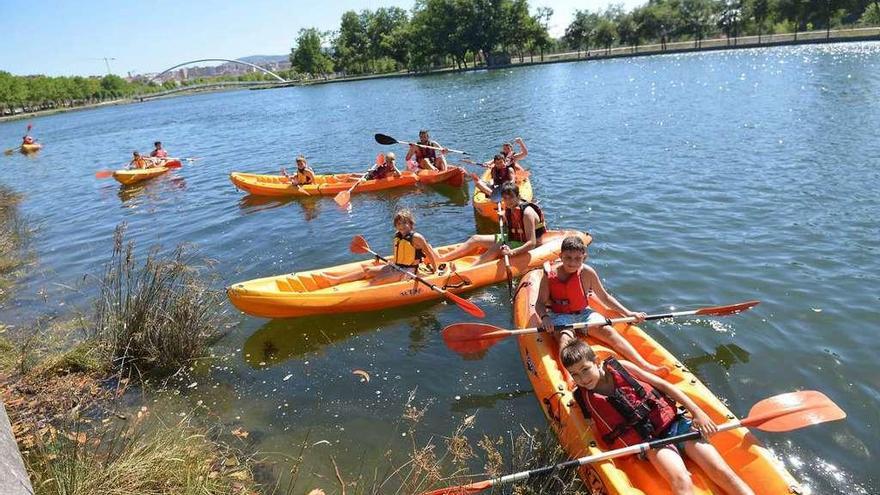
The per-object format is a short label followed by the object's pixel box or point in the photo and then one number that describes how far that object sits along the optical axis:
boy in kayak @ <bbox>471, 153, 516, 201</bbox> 11.05
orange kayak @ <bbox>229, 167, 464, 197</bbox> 13.71
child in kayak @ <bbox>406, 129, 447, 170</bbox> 14.33
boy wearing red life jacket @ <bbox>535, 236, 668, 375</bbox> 5.36
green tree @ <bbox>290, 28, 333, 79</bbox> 97.81
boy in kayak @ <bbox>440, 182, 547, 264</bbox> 7.50
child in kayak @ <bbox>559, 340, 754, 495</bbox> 3.72
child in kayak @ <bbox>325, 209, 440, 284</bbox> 7.18
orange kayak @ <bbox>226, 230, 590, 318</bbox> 6.74
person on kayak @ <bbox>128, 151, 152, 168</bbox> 18.17
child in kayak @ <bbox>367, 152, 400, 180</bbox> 13.92
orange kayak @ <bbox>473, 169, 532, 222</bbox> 10.33
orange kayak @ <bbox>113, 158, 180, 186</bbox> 16.95
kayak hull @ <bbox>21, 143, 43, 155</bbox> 30.94
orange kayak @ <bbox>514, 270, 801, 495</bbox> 3.68
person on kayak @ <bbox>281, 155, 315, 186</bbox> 13.86
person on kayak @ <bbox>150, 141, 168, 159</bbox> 19.31
